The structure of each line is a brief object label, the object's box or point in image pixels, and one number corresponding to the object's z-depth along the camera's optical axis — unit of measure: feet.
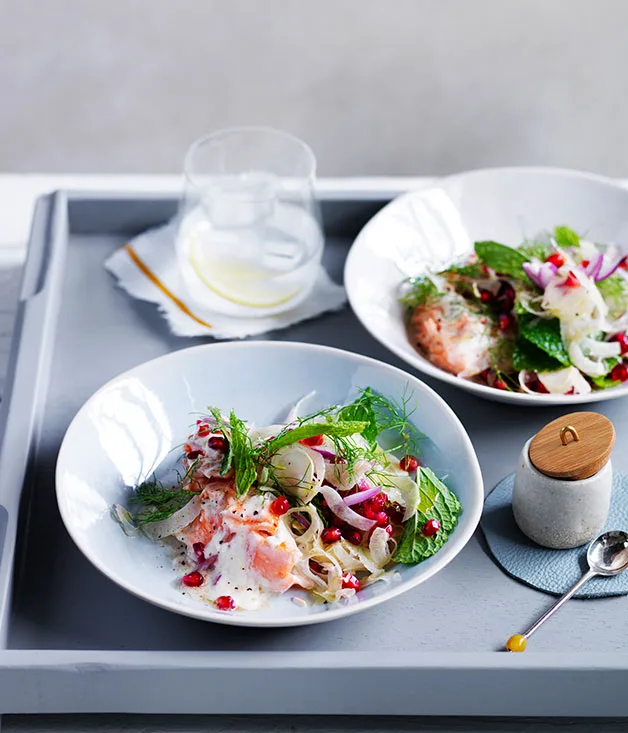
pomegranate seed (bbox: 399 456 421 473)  2.95
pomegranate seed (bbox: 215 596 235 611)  2.73
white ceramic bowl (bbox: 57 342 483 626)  2.74
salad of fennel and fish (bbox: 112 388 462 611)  2.77
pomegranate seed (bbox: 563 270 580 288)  3.27
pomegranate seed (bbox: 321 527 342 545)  2.82
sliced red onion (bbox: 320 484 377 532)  2.83
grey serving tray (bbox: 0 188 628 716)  2.67
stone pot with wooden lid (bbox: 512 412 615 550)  2.84
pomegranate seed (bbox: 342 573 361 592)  2.76
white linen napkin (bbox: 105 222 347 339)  3.48
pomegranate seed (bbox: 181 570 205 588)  2.78
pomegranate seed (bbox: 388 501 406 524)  2.89
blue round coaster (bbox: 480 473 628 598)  2.86
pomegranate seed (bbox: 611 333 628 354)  3.31
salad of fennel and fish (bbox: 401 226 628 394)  3.26
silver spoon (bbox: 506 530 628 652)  2.81
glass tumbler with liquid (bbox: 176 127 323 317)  3.52
